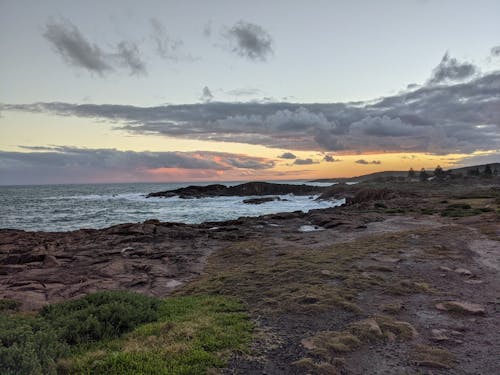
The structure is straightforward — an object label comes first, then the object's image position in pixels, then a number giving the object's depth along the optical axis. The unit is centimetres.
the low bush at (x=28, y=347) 484
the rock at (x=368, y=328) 748
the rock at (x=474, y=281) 1182
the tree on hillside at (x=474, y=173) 10983
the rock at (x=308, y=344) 691
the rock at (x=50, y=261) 1669
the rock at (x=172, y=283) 1332
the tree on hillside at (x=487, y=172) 10324
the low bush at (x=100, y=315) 723
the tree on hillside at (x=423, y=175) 11289
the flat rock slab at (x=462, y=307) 904
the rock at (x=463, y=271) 1293
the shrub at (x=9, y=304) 1007
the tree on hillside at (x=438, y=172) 11088
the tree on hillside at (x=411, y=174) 12744
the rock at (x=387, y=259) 1487
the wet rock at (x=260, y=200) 6744
